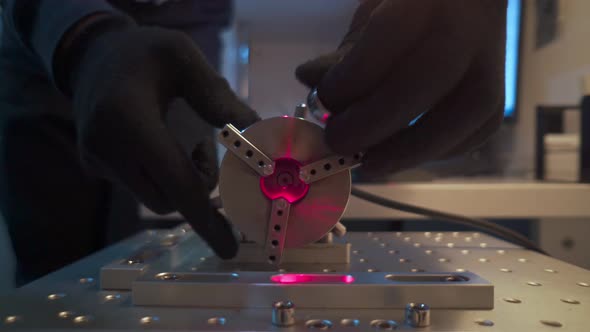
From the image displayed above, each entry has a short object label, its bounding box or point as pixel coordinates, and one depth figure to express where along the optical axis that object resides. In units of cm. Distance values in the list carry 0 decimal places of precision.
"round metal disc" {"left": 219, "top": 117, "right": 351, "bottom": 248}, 35
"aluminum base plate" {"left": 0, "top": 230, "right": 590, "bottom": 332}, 28
